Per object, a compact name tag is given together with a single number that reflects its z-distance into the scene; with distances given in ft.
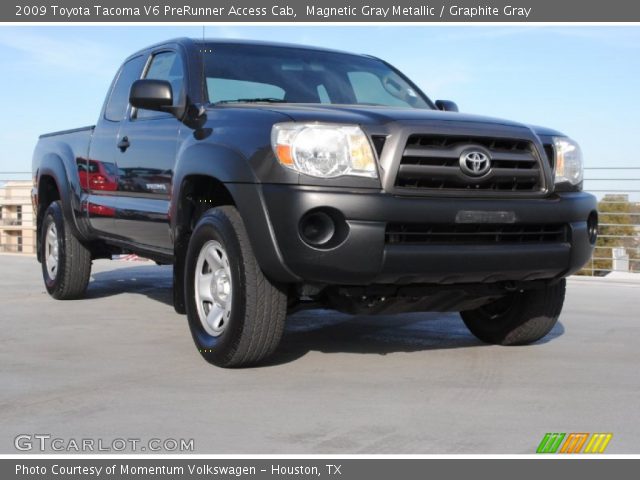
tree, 38.68
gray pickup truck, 14.74
